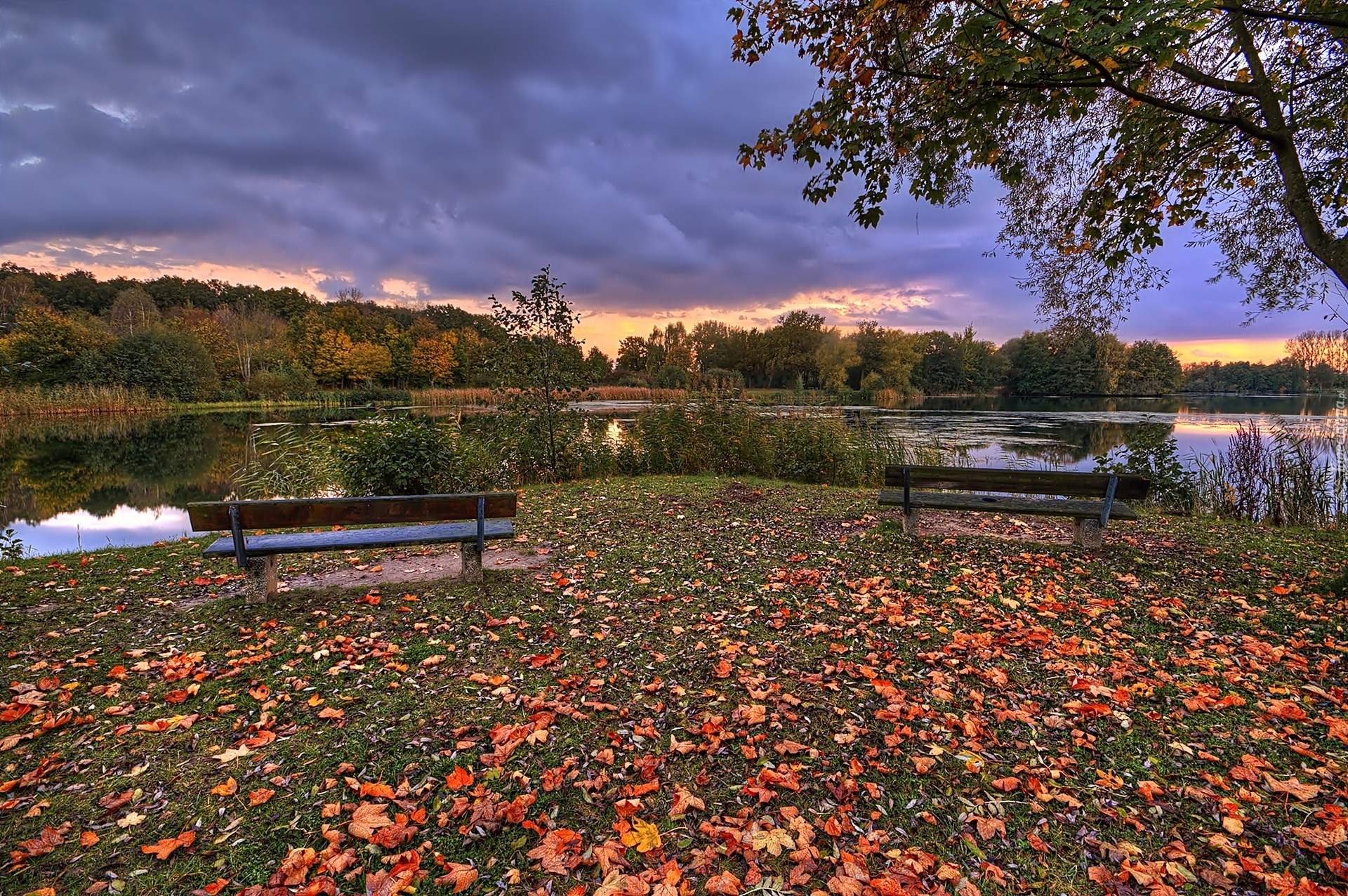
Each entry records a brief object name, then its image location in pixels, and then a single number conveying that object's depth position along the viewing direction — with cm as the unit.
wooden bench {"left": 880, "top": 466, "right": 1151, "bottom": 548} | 566
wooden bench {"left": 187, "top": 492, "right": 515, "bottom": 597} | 420
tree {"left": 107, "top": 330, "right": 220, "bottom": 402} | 3628
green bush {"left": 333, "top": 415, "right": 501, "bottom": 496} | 823
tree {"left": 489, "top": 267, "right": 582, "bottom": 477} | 1079
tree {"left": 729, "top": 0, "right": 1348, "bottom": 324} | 342
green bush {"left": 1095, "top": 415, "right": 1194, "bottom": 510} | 873
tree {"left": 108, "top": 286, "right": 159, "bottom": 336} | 4810
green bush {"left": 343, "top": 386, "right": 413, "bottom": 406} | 4401
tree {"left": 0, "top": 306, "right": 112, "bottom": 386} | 3344
